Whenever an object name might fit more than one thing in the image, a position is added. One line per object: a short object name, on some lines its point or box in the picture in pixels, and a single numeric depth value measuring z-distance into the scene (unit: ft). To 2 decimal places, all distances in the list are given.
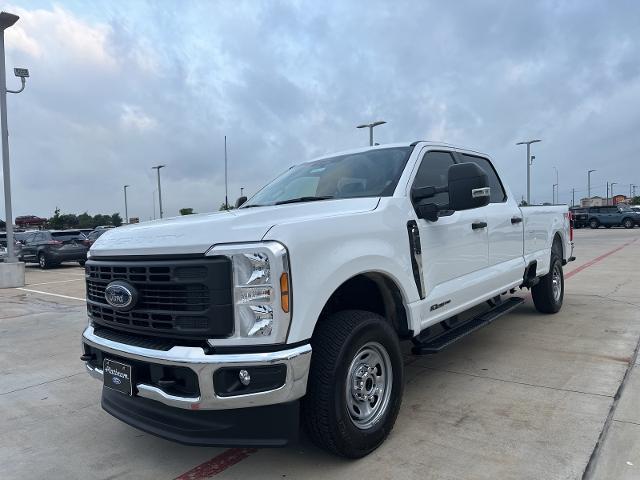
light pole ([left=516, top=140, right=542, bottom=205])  130.82
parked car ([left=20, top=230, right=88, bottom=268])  62.90
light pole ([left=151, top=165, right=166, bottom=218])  141.22
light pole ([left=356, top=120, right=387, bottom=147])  91.20
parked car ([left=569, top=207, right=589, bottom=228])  128.67
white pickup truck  8.48
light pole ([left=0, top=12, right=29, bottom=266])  42.95
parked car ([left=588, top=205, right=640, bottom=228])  119.44
